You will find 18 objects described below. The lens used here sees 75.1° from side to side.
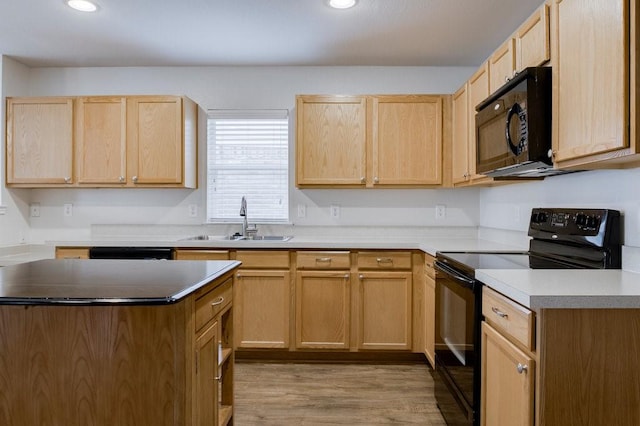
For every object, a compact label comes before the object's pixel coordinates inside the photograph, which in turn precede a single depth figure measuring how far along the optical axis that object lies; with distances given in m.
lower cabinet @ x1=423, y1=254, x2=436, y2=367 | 2.81
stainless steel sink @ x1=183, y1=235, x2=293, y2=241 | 3.55
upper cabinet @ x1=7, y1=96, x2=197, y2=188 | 3.37
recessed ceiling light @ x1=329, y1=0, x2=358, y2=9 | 2.49
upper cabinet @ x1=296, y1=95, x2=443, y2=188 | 3.33
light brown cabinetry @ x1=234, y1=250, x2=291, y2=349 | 3.12
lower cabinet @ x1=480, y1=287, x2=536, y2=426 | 1.34
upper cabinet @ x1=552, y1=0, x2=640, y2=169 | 1.35
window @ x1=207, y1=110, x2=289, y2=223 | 3.71
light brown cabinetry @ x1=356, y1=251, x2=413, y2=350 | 3.10
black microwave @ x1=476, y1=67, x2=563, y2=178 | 1.83
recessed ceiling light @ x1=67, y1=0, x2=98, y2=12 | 2.53
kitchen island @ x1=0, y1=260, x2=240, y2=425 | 1.34
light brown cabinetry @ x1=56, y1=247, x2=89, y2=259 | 3.14
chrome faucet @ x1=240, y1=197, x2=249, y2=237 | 3.53
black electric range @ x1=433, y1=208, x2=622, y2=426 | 1.82
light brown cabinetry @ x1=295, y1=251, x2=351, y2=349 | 3.11
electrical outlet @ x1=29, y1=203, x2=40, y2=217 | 3.75
